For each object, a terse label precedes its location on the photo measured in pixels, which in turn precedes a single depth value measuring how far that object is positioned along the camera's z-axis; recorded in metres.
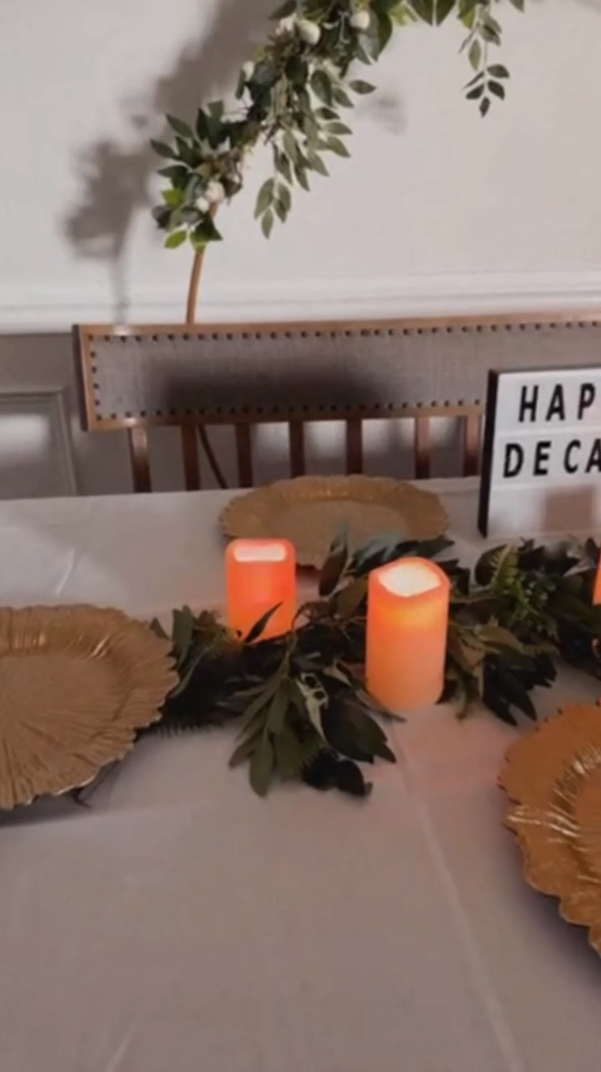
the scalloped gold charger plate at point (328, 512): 1.02
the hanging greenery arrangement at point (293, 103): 1.22
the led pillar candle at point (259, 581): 0.80
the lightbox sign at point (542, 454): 0.95
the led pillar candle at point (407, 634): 0.73
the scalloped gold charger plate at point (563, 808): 0.57
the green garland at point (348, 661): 0.69
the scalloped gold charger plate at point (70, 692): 0.67
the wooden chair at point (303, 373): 1.30
